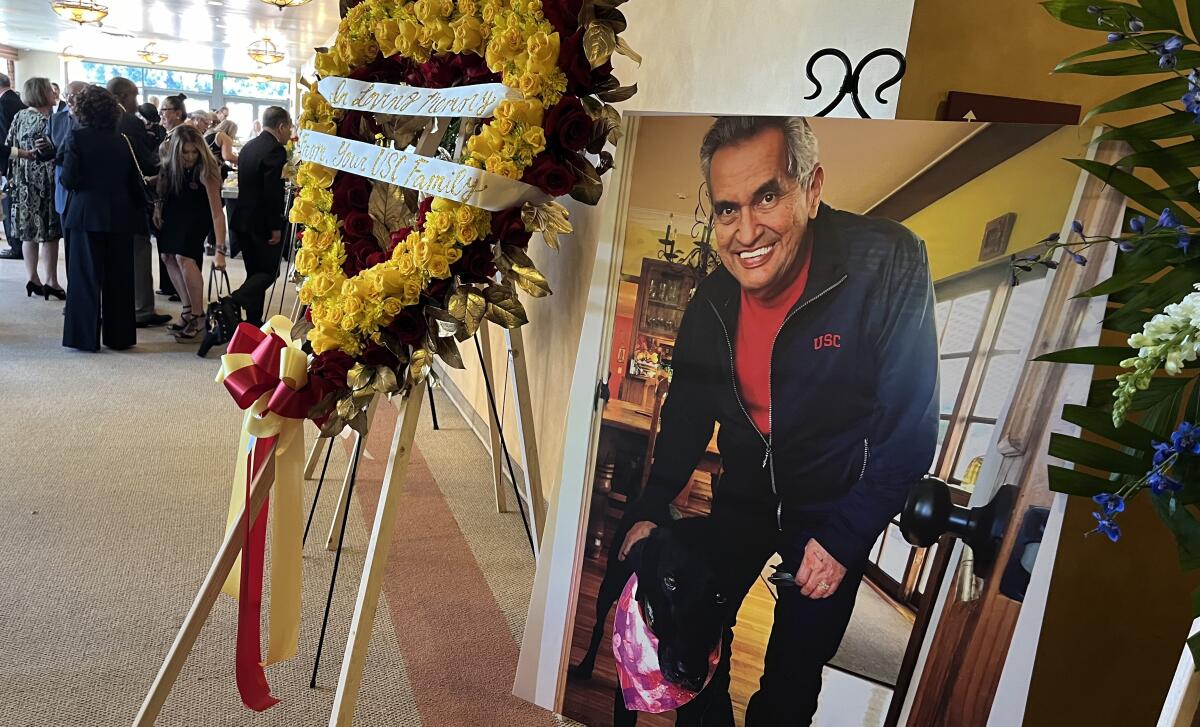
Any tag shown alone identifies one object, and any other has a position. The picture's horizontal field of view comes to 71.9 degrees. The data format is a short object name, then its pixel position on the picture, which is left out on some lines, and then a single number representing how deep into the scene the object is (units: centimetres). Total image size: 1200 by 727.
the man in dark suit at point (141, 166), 483
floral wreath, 157
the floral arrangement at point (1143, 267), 93
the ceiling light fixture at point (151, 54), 1502
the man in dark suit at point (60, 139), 436
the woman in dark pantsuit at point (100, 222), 435
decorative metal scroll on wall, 147
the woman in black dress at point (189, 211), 483
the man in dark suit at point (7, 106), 618
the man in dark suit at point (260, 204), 485
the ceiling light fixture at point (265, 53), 1180
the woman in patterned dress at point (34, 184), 518
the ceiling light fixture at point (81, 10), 788
